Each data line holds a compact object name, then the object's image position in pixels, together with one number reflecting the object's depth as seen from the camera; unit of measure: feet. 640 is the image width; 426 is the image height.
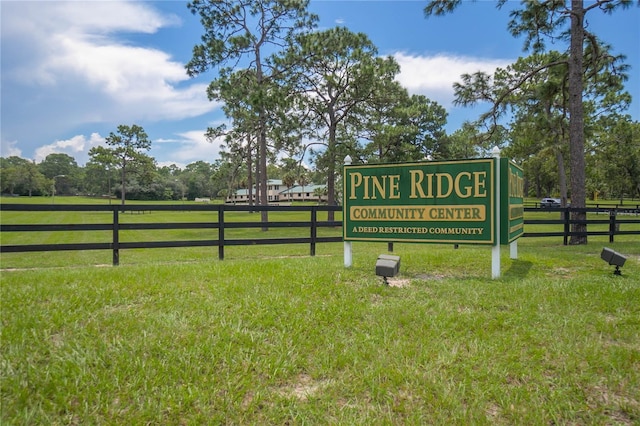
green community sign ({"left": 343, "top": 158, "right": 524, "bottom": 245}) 18.71
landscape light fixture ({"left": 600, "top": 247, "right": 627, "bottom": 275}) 19.69
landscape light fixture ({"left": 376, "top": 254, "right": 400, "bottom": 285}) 15.84
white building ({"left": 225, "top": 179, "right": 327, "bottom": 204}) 283.59
